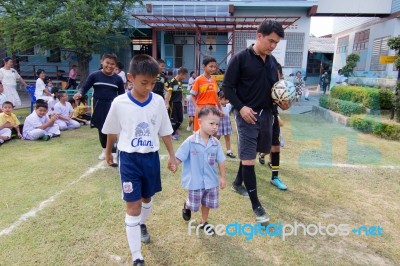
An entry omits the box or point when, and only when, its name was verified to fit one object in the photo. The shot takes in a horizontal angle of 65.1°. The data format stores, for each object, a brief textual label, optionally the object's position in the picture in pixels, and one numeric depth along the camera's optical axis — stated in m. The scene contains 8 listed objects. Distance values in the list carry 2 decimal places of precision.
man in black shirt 3.22
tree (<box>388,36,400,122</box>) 8.01
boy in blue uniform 2.86
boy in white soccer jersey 2.38
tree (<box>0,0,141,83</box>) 10.42
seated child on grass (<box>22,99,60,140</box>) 6.68
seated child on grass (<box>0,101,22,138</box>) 6.58
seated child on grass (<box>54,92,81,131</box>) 7.77
